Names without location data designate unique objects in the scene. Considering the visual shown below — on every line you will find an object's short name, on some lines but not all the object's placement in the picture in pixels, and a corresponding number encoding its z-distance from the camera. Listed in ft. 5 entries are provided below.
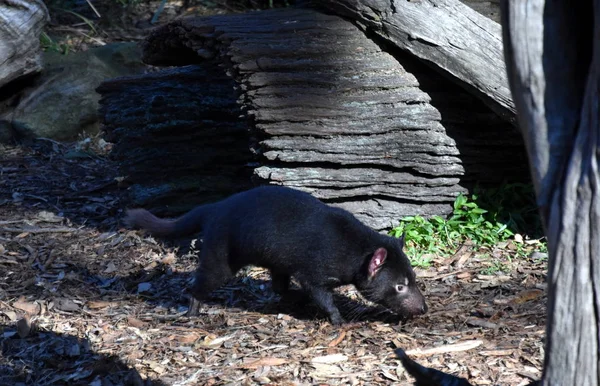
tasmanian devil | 14.43
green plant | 17.57
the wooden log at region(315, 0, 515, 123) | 16.42
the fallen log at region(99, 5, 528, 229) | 16.85
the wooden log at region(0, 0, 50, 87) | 24.75
